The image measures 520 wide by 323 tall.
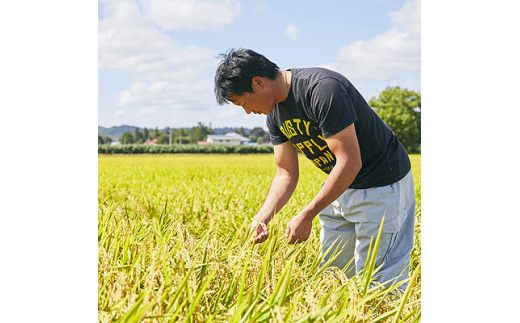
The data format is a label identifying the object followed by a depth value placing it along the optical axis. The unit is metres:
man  1.57
